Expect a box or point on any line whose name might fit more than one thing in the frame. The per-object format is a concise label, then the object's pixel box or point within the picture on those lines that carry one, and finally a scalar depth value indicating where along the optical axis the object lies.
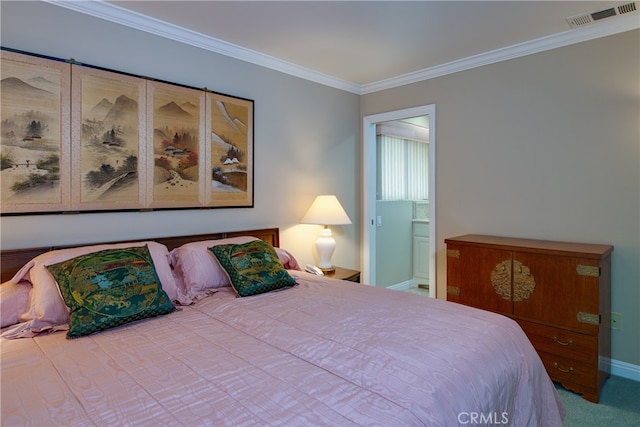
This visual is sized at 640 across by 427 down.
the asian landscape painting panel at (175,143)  2.58
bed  1.08
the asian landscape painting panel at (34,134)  2.01
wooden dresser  2.38
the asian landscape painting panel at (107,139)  2.26
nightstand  3.30
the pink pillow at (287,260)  2.95
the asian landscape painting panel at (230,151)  2.91
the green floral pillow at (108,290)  1.68
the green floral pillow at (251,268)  2.26
